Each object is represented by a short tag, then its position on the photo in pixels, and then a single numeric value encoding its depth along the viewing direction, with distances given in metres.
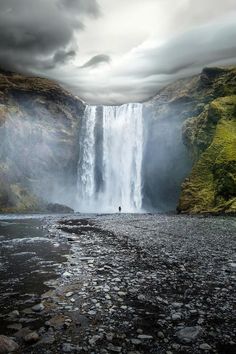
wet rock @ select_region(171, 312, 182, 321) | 7.16
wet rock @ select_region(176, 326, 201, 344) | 6.13
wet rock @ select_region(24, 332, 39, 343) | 6.08
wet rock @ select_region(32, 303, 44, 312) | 7.79
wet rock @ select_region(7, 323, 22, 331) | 6.73
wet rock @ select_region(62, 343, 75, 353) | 5.76
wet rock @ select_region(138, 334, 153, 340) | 6.28
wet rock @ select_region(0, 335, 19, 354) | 5.69
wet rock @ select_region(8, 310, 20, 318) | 7.41
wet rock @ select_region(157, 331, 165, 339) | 6.32
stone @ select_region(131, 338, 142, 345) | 6.08
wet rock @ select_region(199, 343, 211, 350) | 5.82
